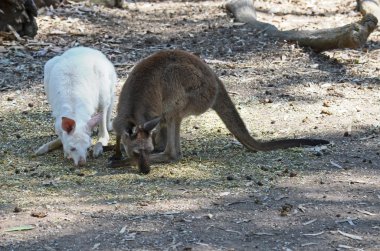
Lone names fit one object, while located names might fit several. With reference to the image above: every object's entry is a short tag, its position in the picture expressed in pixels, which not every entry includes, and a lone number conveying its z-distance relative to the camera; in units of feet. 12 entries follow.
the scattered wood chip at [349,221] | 28.58
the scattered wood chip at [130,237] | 26.86
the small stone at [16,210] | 29.56
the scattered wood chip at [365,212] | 29.55
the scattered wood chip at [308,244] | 26.53
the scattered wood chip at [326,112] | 45.16
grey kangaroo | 35.32
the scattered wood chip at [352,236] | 27.09
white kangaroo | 36.42
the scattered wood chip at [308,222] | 28.52
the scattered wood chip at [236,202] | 30.58
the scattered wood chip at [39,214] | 28.94
